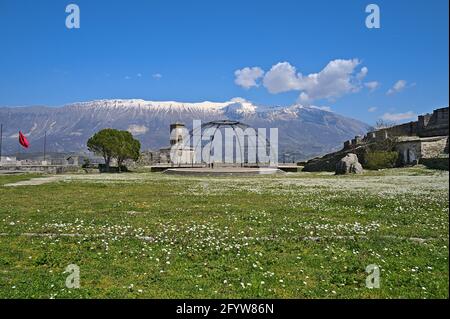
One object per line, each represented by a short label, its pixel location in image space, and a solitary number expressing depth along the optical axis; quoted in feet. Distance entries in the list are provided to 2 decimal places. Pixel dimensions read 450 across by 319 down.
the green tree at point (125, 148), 219.20
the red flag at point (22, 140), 240.65
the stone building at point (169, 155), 310.65
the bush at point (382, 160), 180.04
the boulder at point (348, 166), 154.61
